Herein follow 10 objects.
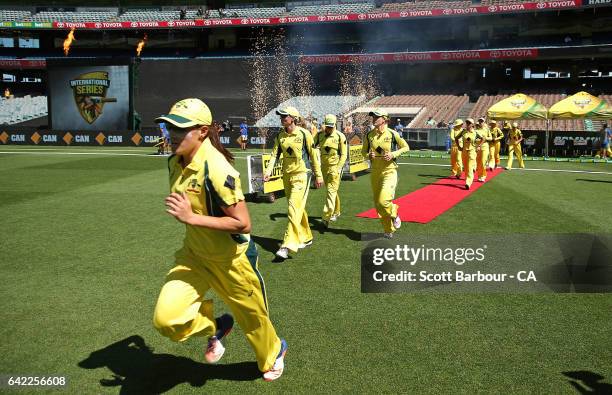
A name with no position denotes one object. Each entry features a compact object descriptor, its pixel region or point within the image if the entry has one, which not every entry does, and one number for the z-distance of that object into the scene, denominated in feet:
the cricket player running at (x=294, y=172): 23.59
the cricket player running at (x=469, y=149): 46.93
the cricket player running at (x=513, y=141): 66.74
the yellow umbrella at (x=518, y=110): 85.20
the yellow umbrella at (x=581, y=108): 83.30
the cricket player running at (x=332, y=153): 30.96
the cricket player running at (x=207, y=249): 10.80
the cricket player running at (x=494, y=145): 61.16
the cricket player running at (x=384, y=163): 26.53
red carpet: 34.09
